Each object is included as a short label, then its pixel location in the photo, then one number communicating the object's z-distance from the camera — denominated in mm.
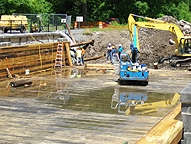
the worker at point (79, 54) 31422
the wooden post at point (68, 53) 31622
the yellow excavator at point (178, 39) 30328
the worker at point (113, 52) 32312
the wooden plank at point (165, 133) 6574
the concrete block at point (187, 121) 6909
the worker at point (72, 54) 34500
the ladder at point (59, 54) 30016
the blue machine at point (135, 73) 20031
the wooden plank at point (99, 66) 28281
